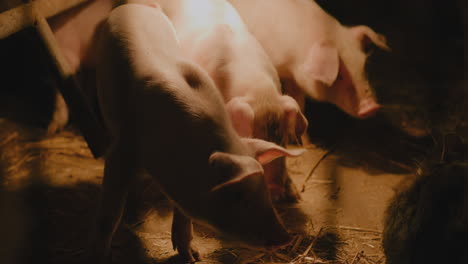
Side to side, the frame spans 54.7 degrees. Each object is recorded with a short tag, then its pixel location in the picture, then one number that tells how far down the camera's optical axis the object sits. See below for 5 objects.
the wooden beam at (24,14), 2.81
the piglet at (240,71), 3.03
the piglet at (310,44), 3.99
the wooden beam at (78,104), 3.13
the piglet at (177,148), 2.16
